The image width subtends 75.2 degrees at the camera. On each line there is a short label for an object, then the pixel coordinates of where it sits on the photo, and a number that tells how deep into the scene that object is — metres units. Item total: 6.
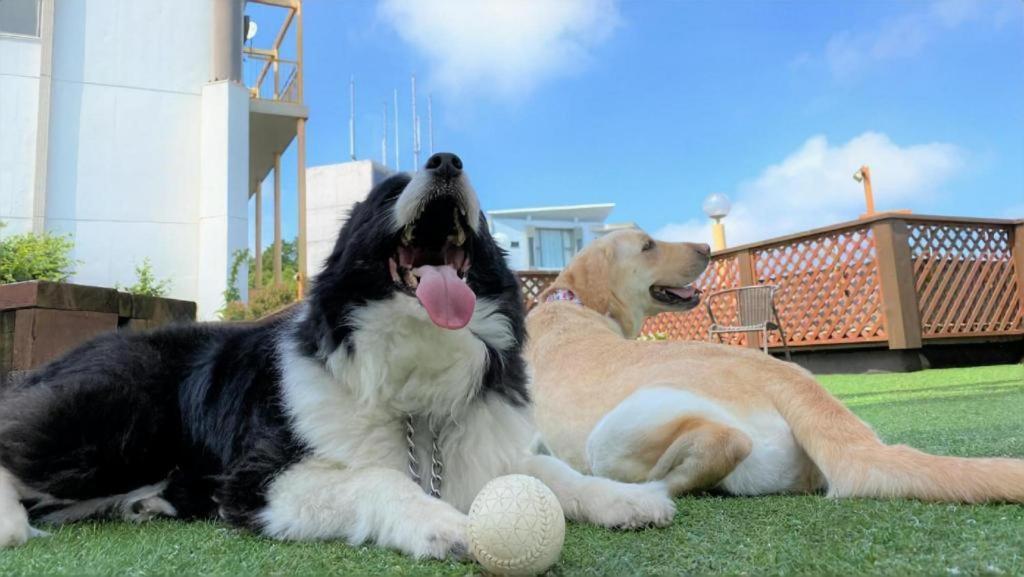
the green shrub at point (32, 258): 8.03
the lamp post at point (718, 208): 13.95
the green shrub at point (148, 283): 12.38
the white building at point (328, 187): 40.41
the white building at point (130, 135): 13.35
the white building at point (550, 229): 33.88
